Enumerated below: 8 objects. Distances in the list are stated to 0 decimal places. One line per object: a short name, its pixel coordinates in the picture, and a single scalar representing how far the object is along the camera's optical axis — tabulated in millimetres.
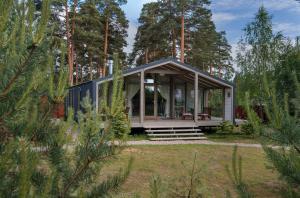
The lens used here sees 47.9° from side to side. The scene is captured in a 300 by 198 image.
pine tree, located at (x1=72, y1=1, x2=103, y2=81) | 27641
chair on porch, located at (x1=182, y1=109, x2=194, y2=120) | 17172
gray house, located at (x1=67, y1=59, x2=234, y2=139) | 14944
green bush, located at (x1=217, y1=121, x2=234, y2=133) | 15766
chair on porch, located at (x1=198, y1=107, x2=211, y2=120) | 17406
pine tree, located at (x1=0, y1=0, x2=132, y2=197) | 1119
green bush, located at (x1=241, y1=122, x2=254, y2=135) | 15421
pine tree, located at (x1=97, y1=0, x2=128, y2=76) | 31358
